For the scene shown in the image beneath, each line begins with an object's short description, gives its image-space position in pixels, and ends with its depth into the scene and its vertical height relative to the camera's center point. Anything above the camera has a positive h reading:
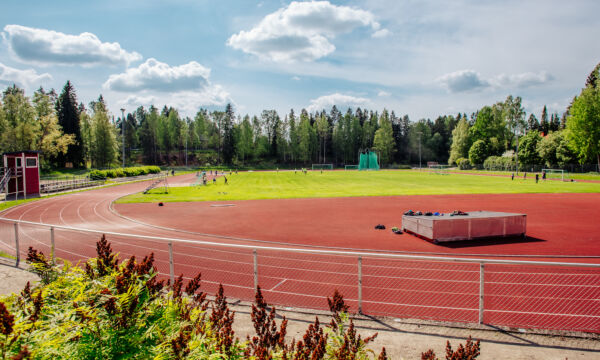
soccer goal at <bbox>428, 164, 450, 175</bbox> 83.68 -1.84
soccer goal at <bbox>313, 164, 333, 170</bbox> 120.52 -0.61
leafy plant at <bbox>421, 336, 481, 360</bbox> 2.90 -1.66
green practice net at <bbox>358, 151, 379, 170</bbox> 107.19 +0.70
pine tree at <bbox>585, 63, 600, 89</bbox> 69.69 +20.35
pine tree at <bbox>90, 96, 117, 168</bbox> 76.62 +5.57
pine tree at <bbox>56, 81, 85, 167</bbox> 78.19 +11.00
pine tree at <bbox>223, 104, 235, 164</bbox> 120.00 +8.69
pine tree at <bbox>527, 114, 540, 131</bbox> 136.85 +17.59
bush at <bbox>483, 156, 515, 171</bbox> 83.85 +0.19
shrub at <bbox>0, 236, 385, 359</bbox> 2.84 -1.59
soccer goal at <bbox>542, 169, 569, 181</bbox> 59.61 -2.32
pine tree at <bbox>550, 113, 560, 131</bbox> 116.43 +13.73
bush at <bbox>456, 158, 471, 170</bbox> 99.38 -0.06
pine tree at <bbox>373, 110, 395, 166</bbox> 124.12 +8.90
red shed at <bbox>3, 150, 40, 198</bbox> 31.50 -0.70
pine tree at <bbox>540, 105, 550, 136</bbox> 118.44 +13.31
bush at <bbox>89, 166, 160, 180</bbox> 49.56 -1.19
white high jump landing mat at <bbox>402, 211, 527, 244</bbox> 14.57 -2.77
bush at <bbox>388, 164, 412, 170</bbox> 114.25 -1.00
